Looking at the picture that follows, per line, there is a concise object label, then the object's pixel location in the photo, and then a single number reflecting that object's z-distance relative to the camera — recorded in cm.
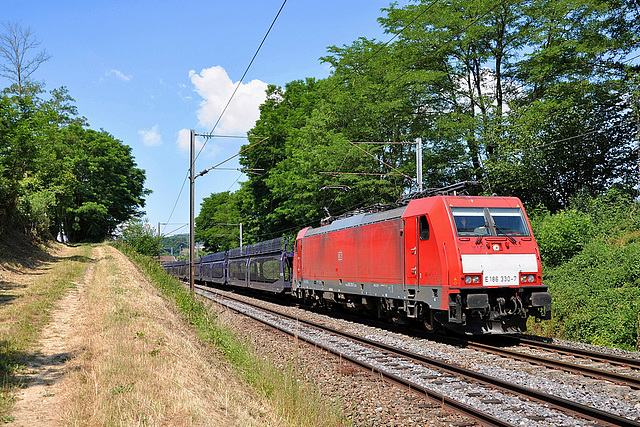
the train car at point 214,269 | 4150
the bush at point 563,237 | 1788
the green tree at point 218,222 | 6406
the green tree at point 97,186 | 5509
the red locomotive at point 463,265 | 1170
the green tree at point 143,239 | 4009
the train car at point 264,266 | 2661
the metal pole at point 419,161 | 1911
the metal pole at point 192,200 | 2211
